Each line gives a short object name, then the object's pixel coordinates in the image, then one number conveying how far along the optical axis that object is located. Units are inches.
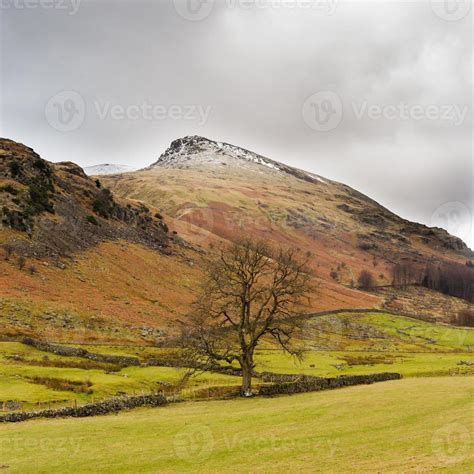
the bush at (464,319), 6924.2
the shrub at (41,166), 5582.2
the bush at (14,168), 5137.8
